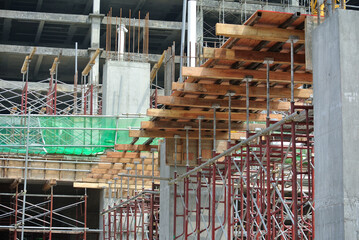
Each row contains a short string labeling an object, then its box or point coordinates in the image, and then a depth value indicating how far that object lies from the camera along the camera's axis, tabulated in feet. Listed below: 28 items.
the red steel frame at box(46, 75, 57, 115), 154.01
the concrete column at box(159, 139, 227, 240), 82.74
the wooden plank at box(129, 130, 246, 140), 80.28
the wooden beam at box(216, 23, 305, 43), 50.46
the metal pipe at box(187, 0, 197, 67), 126.41
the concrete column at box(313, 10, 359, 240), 38.09
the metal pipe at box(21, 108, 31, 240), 118.11
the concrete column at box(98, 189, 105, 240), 127.65
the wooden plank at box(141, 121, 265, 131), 77.20
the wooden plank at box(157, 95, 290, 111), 69.05
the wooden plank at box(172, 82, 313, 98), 64.28
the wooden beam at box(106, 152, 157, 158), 98.58
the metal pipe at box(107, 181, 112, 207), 121.31
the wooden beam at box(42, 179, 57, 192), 122.72
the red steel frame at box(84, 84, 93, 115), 140.67
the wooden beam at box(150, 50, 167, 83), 139.06
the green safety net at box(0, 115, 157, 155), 121.60
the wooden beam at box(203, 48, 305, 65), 55.26
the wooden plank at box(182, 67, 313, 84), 59.47
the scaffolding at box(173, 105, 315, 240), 59.88
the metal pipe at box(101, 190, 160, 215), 91.38
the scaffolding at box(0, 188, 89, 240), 132.77
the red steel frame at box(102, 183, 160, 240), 109.91
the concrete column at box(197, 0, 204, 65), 180.34
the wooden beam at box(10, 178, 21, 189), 122.01
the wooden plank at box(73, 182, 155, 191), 123.95
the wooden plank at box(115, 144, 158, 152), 93.91
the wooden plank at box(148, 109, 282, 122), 73.05
